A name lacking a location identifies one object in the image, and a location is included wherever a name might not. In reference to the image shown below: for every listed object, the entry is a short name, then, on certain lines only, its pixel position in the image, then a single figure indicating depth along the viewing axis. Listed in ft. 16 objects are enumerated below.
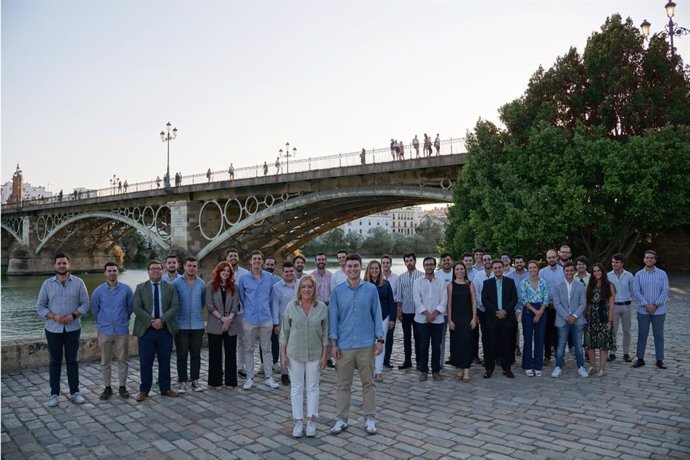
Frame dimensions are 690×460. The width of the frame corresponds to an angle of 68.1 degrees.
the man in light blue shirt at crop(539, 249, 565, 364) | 24.35
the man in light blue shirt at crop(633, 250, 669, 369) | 23.65
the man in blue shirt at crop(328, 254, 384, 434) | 15.78
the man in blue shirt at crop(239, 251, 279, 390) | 21.39
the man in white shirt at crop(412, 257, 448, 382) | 22.09
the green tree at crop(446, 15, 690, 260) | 47.03
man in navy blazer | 22.31
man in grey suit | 22.61
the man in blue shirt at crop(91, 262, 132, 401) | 19.26
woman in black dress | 21.65
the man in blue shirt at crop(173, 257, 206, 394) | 20.39
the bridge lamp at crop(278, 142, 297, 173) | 132.77
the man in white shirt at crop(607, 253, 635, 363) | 25.46
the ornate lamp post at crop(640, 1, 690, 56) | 46.70
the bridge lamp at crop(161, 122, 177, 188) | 102.47
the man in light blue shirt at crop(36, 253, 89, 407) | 18.47
